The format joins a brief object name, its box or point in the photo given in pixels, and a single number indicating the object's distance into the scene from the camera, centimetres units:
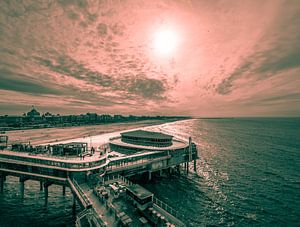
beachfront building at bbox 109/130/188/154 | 7553
